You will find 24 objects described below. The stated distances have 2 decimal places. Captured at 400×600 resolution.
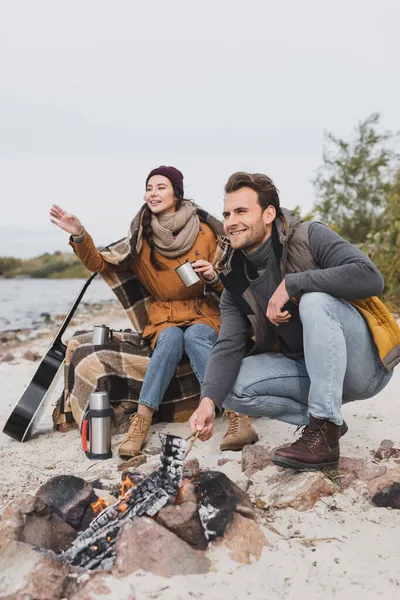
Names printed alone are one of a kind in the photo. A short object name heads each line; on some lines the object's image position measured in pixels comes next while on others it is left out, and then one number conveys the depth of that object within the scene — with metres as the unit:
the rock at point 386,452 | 3.30
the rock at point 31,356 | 7.31
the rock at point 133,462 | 3.54
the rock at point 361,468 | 2.95
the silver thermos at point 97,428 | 3.84
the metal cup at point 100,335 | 4.47
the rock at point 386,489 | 2.76
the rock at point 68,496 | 2.60
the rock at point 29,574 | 2.13
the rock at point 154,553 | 2.25
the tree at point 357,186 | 14.89
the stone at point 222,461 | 3.42
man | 2.90
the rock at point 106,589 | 2.12
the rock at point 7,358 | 7.30
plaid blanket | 4.35
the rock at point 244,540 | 2.39
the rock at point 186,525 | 2.42
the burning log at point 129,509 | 2.33
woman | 4.07
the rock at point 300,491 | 2.75
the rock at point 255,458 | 3.21
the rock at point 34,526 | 2.45
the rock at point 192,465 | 3.07
